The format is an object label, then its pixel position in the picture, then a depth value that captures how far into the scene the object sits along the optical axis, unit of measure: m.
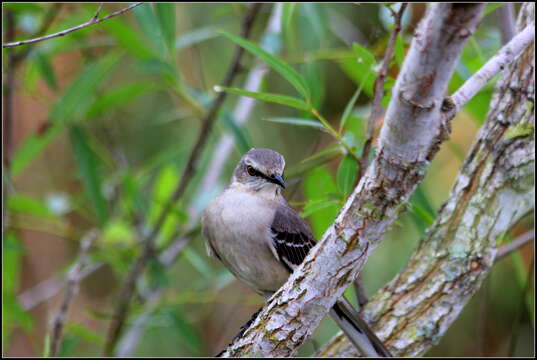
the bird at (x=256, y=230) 6.98
